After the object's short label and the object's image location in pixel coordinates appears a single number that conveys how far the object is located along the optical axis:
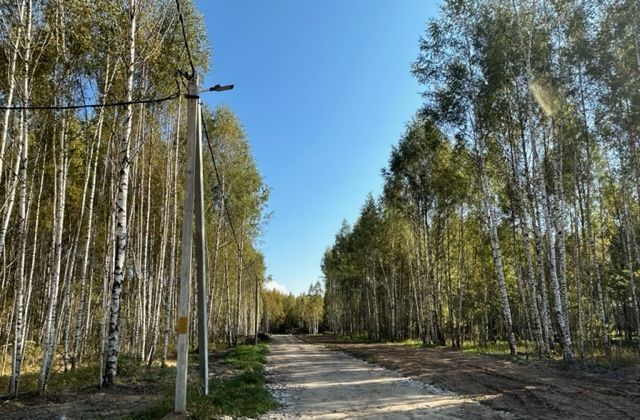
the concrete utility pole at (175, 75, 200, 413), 7.38
